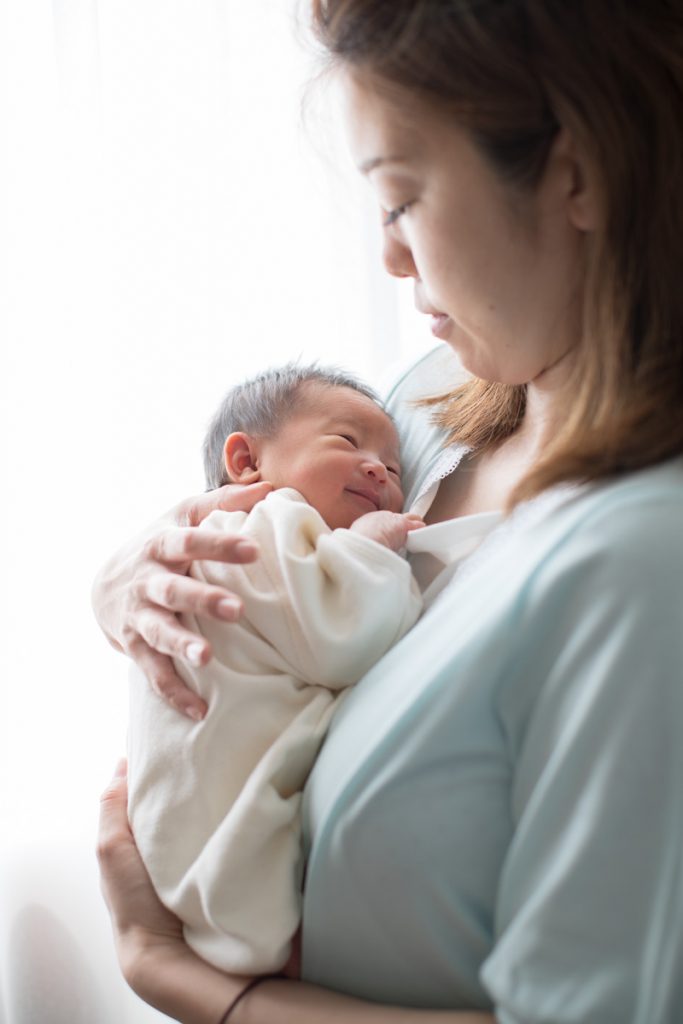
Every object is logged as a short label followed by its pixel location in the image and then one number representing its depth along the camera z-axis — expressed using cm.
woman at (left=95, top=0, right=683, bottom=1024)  80
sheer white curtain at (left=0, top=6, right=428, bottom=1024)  200
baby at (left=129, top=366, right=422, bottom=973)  100
